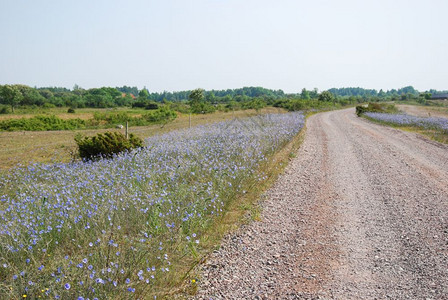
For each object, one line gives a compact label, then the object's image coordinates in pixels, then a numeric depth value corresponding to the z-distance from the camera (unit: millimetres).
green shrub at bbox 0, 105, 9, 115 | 48631
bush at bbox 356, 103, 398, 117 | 45122
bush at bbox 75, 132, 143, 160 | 12195
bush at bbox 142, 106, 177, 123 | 40281
